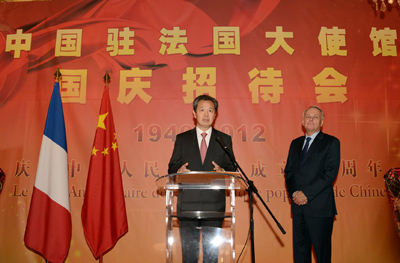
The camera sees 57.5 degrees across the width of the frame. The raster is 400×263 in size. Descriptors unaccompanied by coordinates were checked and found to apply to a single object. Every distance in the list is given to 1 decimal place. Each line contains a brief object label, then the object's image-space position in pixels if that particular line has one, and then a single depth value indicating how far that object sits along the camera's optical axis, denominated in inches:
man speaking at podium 91.4
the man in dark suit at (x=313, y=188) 111.5
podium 75.1
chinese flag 133.0
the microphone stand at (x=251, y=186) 83.9
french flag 129.7
